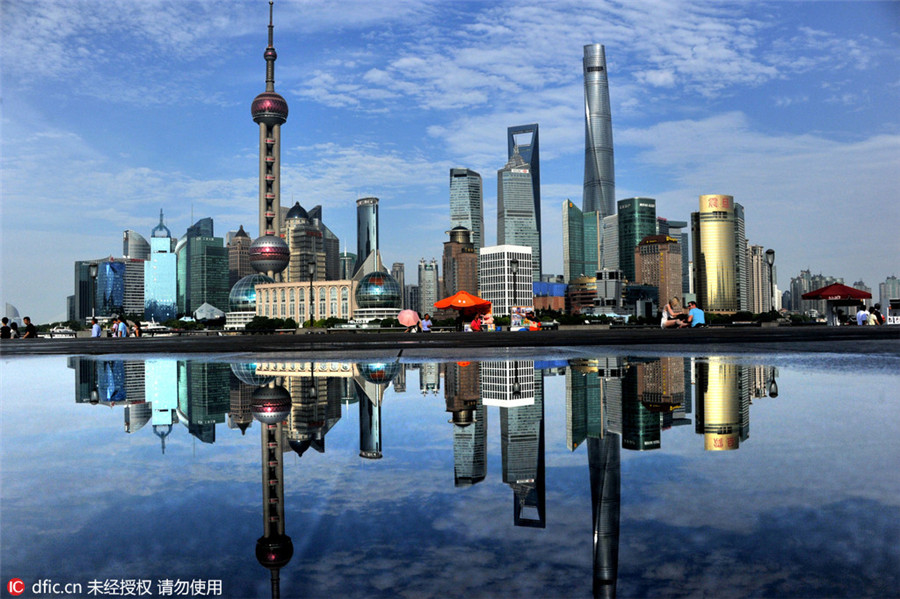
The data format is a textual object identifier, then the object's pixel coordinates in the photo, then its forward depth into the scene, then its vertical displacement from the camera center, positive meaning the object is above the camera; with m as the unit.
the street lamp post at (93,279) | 47.50 +2.91
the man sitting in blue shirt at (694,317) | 29.16 -0.46
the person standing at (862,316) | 40.87 -0.74
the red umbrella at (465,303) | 46.72 +0.66
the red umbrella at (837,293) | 41.44 +0.76
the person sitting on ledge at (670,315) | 26.41 -0.31
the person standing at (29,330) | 34.47 -0.65
